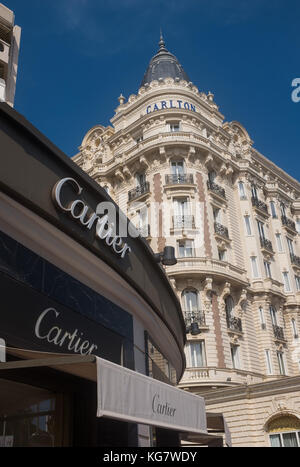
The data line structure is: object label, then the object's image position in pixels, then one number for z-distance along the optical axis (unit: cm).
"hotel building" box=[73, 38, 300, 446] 2042
